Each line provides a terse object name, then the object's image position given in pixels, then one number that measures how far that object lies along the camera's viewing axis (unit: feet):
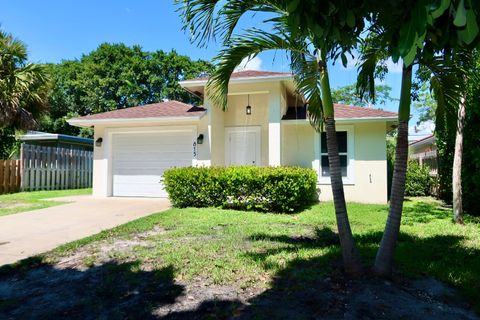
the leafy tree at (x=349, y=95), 120.11
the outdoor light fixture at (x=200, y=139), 40.24
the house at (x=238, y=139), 39.50
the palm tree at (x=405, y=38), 5.58
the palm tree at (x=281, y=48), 14.05
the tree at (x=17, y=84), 40.73
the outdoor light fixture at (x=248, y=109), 43.75
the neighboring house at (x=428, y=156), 51.12
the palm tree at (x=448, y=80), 15.99
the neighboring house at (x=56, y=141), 64.28
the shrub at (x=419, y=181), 50.52
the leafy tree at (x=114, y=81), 103.35
